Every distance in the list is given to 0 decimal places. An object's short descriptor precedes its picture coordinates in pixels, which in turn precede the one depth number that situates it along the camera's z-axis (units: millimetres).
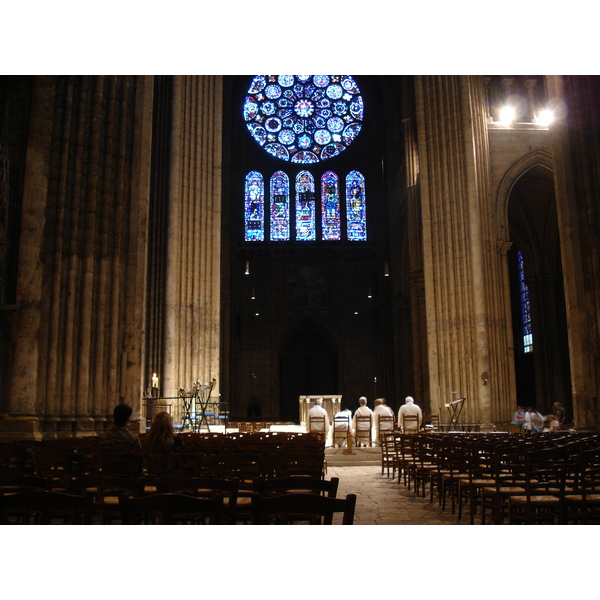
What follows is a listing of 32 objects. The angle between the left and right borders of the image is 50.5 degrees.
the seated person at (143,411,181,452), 7215
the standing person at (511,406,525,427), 18441
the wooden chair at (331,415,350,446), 14586
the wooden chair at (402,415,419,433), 14877
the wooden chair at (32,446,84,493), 4977
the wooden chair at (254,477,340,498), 3401
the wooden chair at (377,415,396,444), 15047
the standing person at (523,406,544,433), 17156
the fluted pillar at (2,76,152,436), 10406
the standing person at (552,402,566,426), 16145
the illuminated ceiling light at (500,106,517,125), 22344
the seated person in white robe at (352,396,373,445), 14576
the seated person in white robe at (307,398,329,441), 14555
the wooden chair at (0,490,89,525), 2963
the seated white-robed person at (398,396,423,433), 14930
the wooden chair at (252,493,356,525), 2854
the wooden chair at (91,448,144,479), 4891
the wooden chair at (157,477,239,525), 3459
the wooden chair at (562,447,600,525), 5094
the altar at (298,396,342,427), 18156
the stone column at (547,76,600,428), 13055
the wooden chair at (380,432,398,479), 10433
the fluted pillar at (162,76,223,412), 20844
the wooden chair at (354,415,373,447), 14562
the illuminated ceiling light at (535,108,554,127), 22328
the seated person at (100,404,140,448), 7039
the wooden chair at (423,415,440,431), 17309
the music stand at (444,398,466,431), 18670
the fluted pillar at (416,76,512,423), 19500
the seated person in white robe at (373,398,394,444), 15016
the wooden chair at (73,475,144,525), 3439
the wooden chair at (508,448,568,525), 4903
